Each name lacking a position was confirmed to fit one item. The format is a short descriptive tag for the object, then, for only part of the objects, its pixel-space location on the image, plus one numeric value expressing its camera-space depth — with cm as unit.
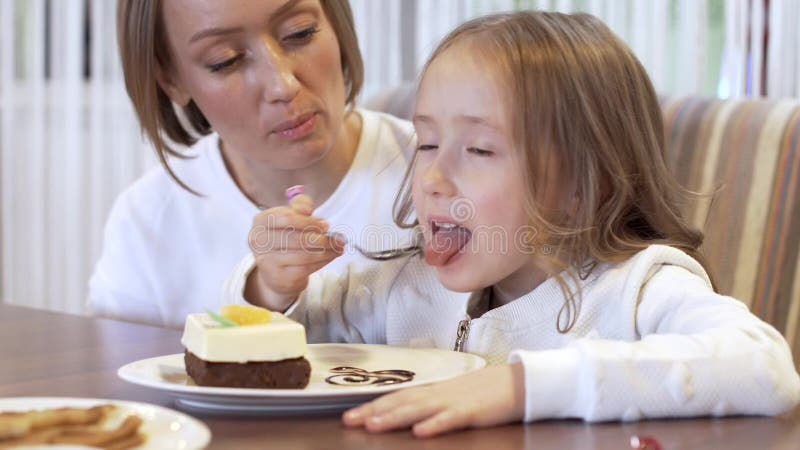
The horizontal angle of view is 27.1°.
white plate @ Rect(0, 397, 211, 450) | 88
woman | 143
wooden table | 92
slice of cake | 101
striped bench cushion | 142
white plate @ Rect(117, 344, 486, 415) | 98
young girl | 117
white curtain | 373
